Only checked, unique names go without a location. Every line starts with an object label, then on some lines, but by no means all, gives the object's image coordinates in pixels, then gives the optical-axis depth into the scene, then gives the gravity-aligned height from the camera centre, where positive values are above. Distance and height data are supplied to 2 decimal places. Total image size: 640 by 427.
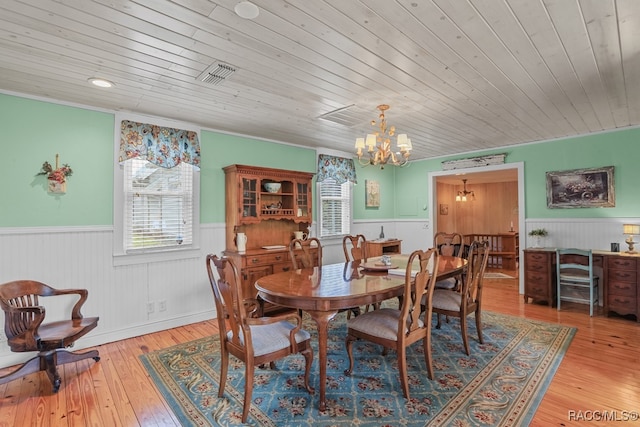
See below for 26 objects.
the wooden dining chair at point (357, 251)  4.04 -0.43
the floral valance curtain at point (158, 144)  3.44 +0.85
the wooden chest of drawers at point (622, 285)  3.86 -0.85
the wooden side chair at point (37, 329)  2.42 -0.90
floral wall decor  3.03 +0.43
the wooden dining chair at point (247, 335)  2.02 -0.82
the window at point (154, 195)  3.45 +0.28
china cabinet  4.05 +0.06
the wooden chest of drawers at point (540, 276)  4.49 -0.85
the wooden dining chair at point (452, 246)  4.15 -0.41
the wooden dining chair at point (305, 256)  3.41 -0.45
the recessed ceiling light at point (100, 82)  2.63 +1.15
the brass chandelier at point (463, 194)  8.89 +0.63
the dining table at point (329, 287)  2.18 -0.53
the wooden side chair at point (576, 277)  4.08 -0.81
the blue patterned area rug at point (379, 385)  2.07 -1.27
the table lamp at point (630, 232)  3.95 -0.21
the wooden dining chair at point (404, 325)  2.26 -0.82
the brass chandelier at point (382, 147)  3.01 +0.68
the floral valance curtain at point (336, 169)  5.39 +0.85
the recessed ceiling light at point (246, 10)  1.70 +1.13
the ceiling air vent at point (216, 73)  2.44 +1.15
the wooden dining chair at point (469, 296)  2.96 -0.77
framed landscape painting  4.42 +0.39
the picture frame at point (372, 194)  6.27 +0.46
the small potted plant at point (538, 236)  4.86 -0.30
